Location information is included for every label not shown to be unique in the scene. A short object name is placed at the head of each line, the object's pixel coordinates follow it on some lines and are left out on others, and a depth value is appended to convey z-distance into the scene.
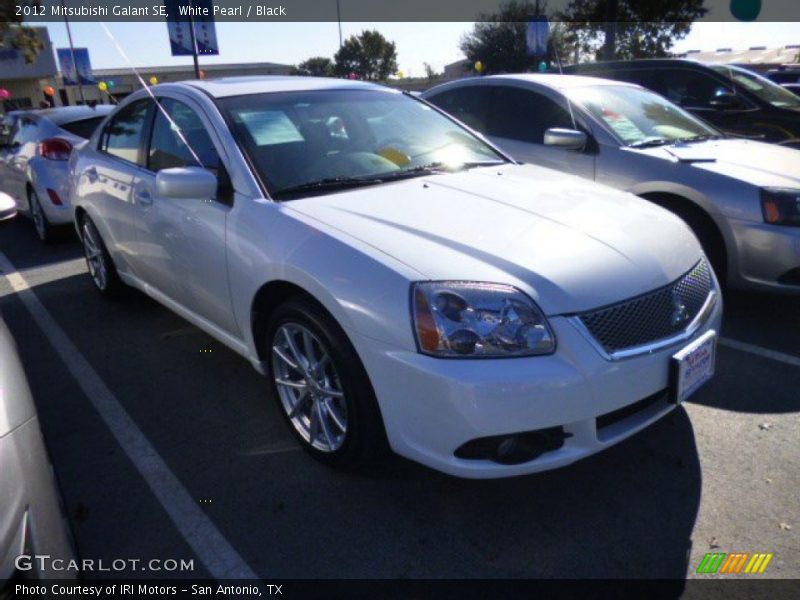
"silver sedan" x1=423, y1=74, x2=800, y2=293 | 4.11
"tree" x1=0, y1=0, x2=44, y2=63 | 15.53
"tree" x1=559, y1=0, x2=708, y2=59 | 24.61
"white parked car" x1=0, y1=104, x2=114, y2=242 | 6.83
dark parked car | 6.89
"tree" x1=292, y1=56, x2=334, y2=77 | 63.93
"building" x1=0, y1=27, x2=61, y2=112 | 39.97
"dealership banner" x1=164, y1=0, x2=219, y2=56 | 10.77
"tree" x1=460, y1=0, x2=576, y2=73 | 40.50
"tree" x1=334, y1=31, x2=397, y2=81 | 69.62
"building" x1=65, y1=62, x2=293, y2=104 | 46.56
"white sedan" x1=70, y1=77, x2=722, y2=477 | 2.28
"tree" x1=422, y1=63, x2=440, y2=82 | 52.39
